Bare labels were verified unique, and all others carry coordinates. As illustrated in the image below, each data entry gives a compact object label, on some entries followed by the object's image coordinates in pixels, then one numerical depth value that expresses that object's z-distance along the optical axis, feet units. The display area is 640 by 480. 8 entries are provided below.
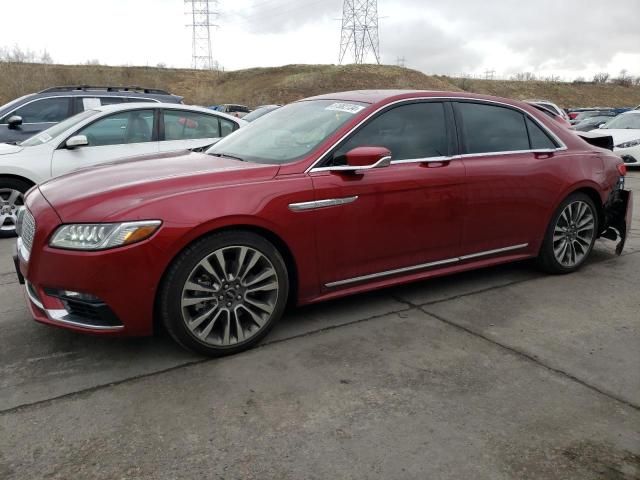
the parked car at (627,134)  42.16
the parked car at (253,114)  40.92
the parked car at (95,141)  20.99
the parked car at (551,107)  50.29
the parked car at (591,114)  68.29
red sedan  9.81
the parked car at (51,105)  25.39
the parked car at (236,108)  96.47
